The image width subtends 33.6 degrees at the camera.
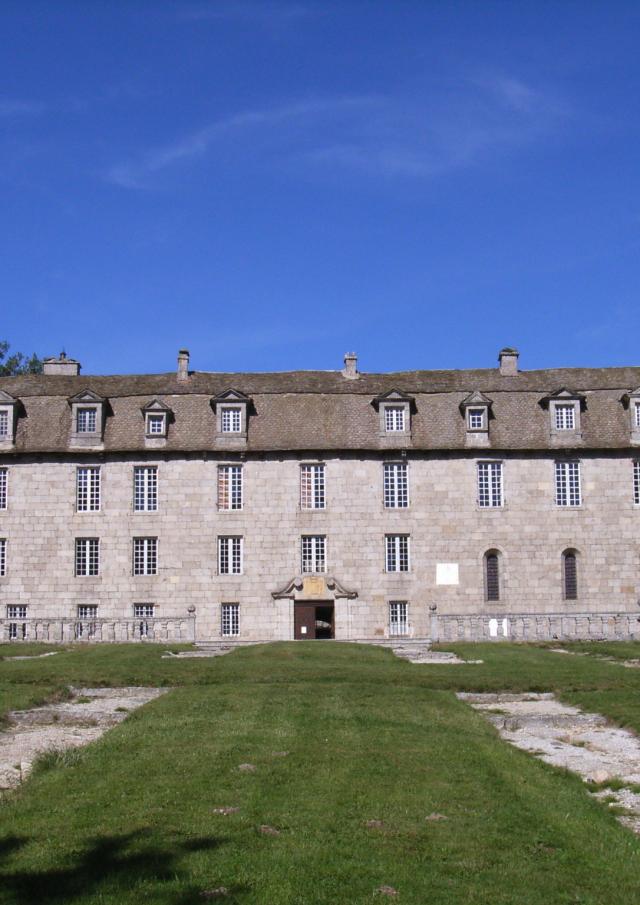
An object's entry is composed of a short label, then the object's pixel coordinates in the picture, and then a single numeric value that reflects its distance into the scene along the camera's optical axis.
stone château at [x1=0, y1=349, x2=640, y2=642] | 46.28
